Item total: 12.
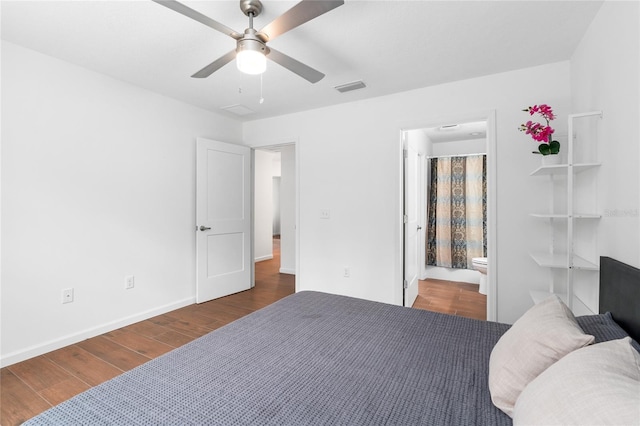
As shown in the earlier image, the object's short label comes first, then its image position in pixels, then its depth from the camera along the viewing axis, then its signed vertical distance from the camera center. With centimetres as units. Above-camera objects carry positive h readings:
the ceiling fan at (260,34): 143 +96
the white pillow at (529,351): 94 -46
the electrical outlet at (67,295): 260 -71
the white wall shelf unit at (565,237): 198 -21
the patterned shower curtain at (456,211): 481 +0
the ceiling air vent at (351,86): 298 +127
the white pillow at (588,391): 63 -42
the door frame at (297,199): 389 +17
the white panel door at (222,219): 371 -10
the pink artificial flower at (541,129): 220 +60
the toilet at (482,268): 392 -74
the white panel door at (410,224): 339 -15
